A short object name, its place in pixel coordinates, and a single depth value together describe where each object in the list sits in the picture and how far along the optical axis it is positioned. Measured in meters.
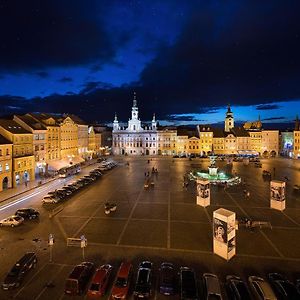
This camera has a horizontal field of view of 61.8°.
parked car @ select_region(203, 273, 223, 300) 15.41
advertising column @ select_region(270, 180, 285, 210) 33.91
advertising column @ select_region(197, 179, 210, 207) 35.31
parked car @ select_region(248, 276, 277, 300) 15.43
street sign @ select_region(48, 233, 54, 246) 22.86
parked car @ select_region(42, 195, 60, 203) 37.48
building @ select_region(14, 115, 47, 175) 57.20
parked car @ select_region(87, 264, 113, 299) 16.33
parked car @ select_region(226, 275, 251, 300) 15.48
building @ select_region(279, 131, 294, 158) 113.56
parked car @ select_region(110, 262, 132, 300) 15.91
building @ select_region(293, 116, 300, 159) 107.15
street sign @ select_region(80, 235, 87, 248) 22.83
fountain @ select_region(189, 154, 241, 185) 53.28
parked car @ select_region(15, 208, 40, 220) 30.66
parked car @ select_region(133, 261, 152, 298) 15.96
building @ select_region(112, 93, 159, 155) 122.44
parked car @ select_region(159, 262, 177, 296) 16.55
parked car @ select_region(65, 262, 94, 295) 16.52
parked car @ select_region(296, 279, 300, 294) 16.56
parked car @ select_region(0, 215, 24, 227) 28.12
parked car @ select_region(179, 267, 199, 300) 15.67
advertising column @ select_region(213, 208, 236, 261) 20.91
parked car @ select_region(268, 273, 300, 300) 15.58
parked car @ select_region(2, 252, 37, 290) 17.00
